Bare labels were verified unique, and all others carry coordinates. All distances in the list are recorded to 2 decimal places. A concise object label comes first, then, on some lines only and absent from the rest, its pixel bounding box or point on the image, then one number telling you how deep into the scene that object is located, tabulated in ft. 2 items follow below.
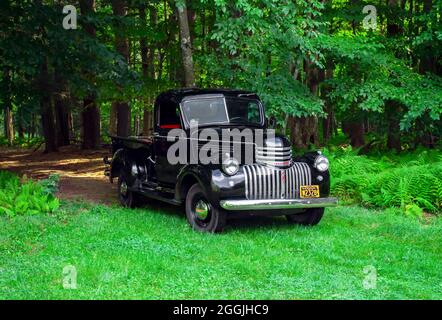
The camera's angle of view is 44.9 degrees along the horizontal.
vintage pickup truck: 25.98
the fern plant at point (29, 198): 30.19
